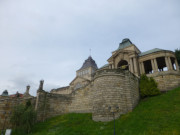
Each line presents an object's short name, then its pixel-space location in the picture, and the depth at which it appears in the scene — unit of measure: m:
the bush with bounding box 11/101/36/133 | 18.77
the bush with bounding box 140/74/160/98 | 24.25
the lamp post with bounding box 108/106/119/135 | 18.86
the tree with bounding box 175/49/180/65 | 32.62
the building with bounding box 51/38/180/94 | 27.88
